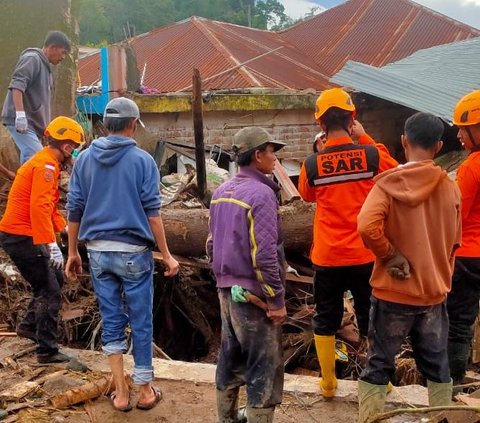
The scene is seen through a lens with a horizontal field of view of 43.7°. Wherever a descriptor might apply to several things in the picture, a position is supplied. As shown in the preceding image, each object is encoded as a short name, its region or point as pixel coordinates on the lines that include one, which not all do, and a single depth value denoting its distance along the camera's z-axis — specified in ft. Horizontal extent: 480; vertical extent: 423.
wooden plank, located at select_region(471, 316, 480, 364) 16.76
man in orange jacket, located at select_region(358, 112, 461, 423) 10.01
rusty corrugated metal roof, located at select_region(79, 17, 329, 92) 49.36
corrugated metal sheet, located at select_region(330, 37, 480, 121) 30.12
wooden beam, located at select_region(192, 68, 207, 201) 24.44
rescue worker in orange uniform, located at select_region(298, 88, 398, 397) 11.96
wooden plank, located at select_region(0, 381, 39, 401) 12.87
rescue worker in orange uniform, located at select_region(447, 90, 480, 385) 12.51
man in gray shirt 19.63
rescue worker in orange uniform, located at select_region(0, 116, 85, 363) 13.76
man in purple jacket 10.49
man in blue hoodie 12.29
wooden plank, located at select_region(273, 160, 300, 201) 28.02
